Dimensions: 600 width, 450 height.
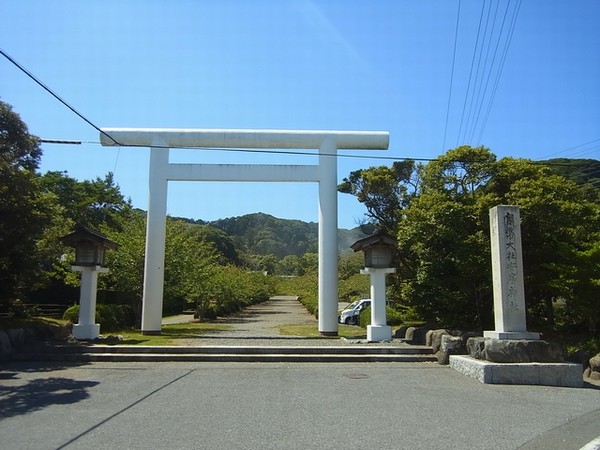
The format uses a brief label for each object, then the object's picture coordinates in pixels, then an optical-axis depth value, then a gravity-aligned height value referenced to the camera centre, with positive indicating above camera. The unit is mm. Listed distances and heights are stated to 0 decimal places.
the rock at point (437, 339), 12042 -1227
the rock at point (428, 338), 12795 -1277
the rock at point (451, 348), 11555 -1371
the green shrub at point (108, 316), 16672 -1030
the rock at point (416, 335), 13477 -1283
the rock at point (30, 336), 12508 -1278
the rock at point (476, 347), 10266 -1225
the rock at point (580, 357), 11375 -1566
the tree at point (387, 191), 23047 +4635
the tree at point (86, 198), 38500 +7361
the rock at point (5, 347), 11312 -1415
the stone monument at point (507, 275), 10352 +318
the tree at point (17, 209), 12195 +1972
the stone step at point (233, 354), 11750 -1625
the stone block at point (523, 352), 9789 -1233
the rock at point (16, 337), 11844 -1249
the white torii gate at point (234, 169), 16906 +4150
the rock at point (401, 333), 15086 -1357
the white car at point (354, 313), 25594 -1277
